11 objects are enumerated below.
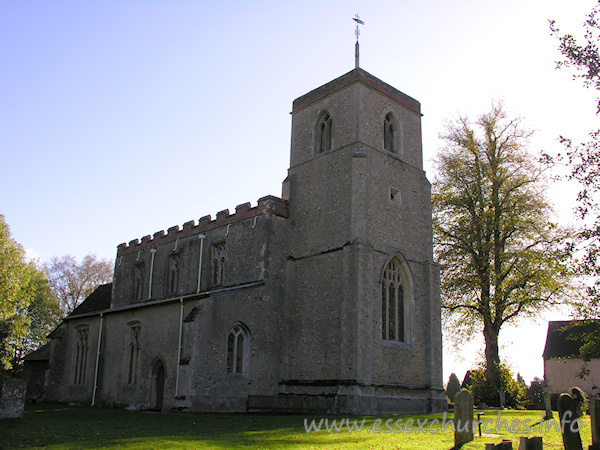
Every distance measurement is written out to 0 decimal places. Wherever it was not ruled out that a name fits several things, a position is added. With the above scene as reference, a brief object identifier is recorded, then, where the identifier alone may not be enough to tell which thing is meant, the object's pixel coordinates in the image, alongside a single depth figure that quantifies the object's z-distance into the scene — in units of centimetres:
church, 2016
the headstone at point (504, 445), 813
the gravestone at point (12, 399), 1477
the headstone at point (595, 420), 1005
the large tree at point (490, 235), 2641
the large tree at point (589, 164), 1407
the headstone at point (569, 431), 950
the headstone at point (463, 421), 1095
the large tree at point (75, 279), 4672
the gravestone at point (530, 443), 837
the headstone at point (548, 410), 1625
